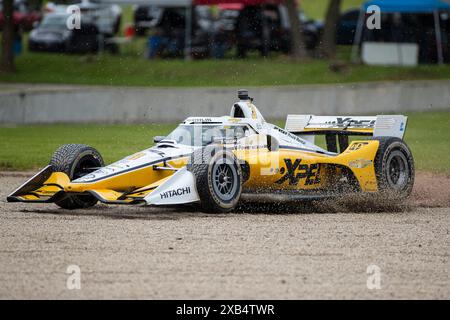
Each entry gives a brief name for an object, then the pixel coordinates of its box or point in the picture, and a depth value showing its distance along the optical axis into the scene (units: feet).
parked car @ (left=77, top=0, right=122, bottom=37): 128.26
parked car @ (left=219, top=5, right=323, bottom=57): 111.14
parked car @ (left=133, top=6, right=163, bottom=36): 138.00
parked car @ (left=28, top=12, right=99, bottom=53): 122.62
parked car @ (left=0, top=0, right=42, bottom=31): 154.30
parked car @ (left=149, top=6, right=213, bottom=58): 111.75
